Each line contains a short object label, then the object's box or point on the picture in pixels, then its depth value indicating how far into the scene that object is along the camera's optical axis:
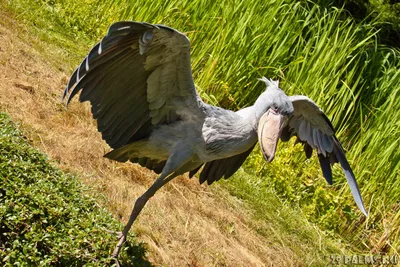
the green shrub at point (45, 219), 6.79
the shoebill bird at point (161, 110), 7.21
